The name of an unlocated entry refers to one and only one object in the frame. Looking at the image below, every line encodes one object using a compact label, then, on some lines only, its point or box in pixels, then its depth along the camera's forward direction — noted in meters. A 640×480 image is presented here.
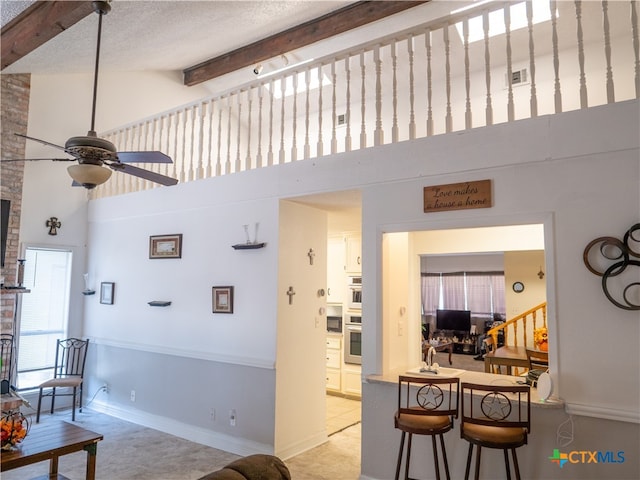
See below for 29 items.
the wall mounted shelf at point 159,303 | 5.10
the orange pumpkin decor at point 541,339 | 5.10
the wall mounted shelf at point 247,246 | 4.38
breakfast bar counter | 3.39
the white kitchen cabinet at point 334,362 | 6.47
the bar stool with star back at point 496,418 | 2.69
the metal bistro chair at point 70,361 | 5.53
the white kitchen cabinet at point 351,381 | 6.27
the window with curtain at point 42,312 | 5.58
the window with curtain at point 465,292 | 10.77
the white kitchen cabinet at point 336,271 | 6.54
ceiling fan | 2.90
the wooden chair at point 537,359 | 4.57
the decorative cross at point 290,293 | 4.40
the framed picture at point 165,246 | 5.11
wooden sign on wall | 3.25
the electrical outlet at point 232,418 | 4.42
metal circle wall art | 2.69
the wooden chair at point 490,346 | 6.03
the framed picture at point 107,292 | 5.78
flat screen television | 10.68
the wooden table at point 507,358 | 4.74
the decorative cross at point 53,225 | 5.78
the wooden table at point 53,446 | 2.89
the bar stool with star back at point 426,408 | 2.96
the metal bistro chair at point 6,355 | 5.16
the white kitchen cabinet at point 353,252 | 6.38
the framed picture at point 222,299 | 4.58
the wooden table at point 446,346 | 9.25
